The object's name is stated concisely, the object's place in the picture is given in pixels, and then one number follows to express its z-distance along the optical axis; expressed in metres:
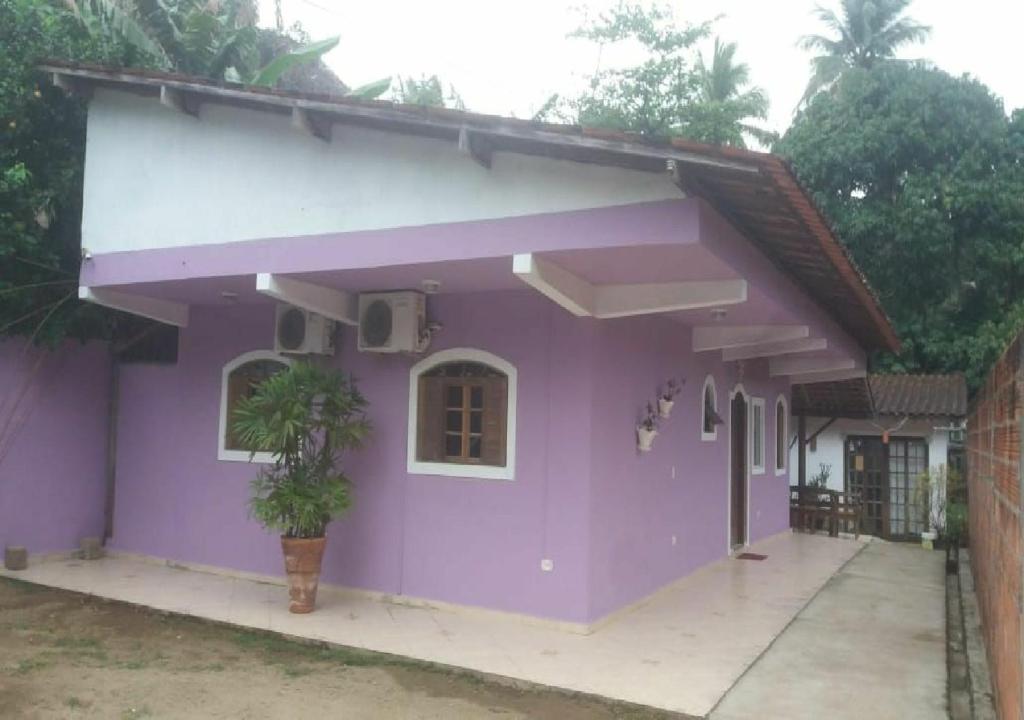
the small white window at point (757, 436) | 12.63
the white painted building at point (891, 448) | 16.97
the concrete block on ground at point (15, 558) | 8.73
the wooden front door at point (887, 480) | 17.38
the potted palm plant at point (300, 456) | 7.15
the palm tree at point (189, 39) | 9.64
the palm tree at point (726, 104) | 22.70
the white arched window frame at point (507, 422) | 7.47
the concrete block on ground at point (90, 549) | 9.49
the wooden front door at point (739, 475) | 11.85
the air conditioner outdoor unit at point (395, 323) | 7.64
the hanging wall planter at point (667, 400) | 8.52
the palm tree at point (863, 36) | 25.75
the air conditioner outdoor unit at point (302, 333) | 8.15
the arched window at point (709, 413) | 10.27
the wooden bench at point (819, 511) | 14.72
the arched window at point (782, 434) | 14.20
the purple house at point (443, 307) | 6.04
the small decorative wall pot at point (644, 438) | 8.09
